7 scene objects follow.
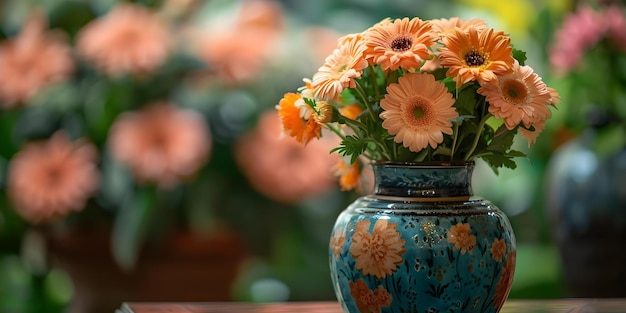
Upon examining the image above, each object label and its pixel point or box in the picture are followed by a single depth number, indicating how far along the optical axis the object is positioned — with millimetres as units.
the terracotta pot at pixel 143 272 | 2474
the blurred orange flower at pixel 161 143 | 2481
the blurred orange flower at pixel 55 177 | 2498
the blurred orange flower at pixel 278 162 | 2554
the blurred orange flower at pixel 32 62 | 2628
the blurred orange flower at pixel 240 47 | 2588
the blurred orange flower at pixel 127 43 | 2486
